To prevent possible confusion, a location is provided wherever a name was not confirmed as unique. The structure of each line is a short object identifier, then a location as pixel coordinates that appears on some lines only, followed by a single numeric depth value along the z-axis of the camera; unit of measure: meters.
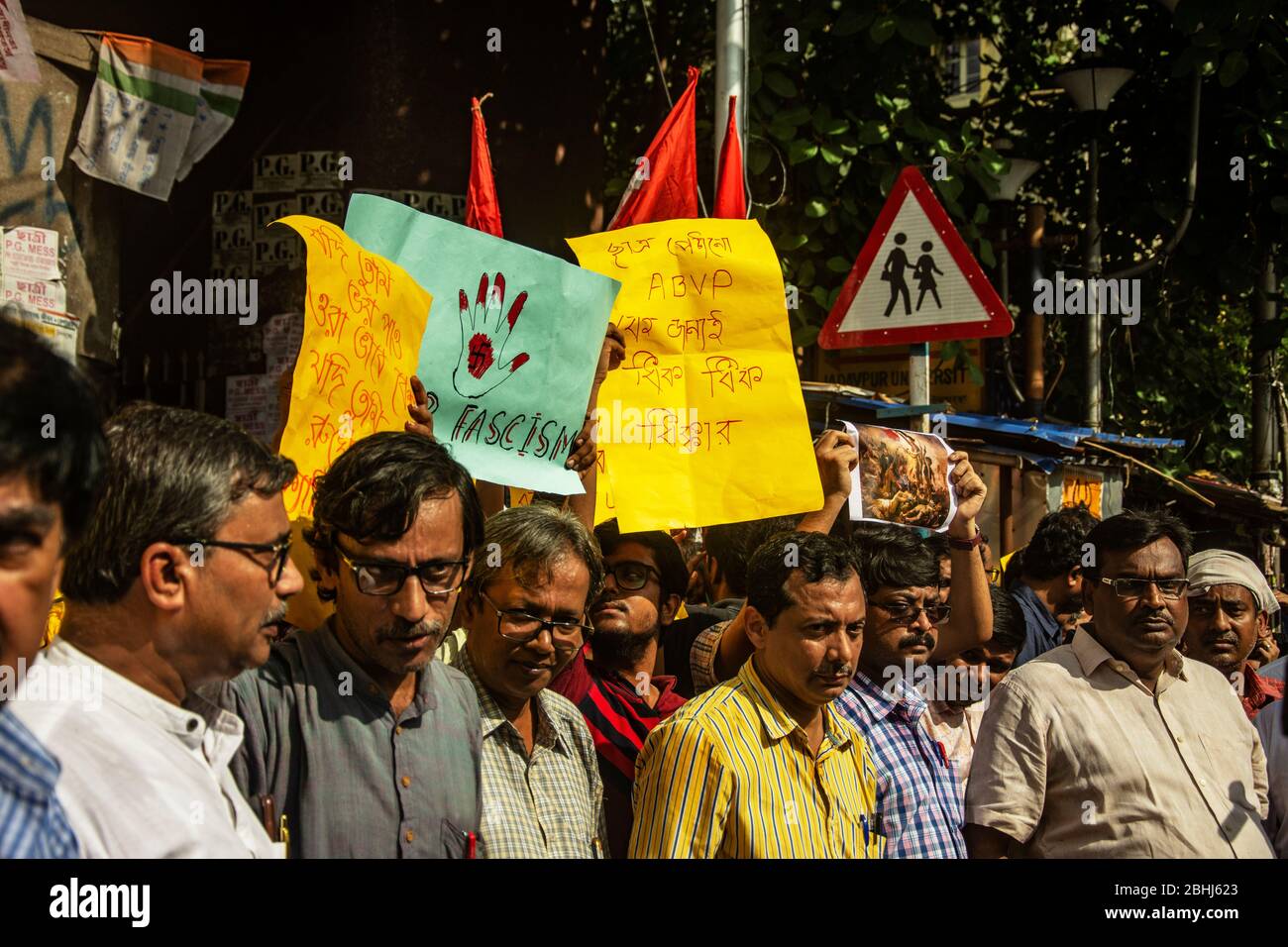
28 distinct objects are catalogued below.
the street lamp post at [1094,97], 9.34
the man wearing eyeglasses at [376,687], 2.63
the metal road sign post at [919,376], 5.15
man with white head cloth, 5.70
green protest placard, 3.67
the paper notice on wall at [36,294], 5.23
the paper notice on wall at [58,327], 5.18
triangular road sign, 5.02
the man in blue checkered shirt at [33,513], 1.41
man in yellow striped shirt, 3.13
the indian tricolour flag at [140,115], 5.66
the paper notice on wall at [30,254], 5.30
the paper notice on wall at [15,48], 4.57
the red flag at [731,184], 5.49
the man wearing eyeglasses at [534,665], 3.09
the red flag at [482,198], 5.05
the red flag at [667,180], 5.28
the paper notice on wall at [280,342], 6.27
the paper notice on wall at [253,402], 6.18
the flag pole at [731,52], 5.85
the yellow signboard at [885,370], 9.78
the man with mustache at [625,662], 3.52
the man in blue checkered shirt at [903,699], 3.58
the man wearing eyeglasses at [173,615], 1.88
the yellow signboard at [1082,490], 11.35
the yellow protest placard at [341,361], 3.19
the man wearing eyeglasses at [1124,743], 3.81
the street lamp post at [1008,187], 9.41
